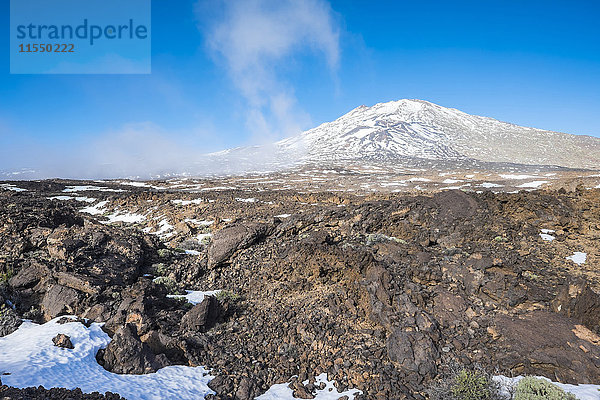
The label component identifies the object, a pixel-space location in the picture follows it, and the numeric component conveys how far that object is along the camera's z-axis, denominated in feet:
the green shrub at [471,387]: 14.53
